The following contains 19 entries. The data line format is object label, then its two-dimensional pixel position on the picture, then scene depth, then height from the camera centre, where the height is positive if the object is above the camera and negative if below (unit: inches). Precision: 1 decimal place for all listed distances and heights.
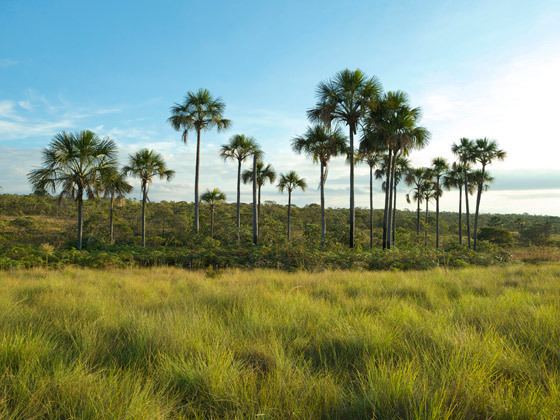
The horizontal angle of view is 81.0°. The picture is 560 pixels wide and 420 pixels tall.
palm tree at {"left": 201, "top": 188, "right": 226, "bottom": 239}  1378.0 +91.6
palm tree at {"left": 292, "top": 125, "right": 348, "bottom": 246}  1039.6 +238.6
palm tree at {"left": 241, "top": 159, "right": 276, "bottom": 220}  1354.6 +182.5
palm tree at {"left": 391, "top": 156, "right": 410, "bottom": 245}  1375.4 +224.2
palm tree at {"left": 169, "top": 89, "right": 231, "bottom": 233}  1109.7 +347.5
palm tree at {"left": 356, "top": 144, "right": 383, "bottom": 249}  1266.0 +229.9
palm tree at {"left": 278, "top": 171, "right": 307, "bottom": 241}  1423.5 +161.5
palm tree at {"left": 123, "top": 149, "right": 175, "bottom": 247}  1099.9 +167.5
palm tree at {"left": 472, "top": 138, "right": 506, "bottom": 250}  1395.2 +294.4
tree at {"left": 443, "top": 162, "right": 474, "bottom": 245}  1556.8 +196.1
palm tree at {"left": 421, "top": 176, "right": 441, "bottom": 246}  1646.2 +161.7
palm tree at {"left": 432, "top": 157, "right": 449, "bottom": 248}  1496.1 +246.4
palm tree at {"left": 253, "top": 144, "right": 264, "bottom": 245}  1120.8 +125.9
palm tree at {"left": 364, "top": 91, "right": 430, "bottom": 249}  893.8 +262.0
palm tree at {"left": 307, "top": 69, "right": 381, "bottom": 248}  831.1 +311.2
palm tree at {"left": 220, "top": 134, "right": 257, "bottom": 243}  1177.4 +254.3
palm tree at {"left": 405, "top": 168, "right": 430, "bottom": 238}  1472.7 +196.2
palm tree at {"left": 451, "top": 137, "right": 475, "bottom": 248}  1432.1 +297.3
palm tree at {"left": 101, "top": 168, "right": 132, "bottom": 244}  770.8 +86.5
